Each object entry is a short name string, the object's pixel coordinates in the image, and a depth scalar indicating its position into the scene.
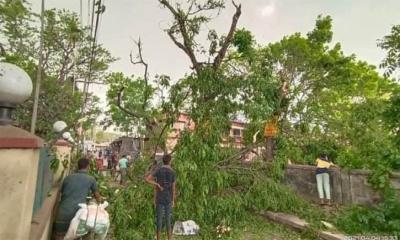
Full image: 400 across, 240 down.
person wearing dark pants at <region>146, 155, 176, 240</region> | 6.06
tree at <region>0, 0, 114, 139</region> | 14.73
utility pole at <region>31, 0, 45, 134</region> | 5.79
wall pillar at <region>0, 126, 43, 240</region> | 2.21
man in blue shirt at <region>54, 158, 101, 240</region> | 4.36
